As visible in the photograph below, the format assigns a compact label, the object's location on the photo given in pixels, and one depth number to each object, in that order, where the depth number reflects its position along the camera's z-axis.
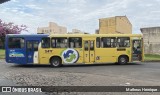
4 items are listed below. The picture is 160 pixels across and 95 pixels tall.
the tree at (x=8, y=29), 19.72
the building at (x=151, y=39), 17.61
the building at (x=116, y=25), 28.44
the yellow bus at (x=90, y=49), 9.30
